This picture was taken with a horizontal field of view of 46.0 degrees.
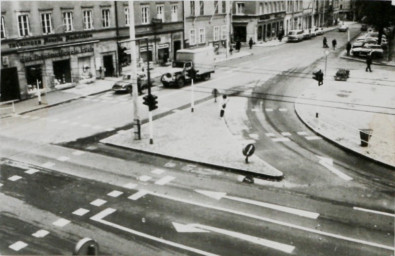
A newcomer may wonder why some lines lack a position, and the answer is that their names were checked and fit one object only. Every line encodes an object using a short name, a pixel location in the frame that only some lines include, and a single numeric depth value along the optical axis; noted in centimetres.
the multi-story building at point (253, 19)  6194
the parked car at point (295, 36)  6506
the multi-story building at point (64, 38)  3256
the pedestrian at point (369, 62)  3981
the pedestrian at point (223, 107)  2707
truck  3563
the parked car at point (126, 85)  3425
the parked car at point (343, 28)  7881
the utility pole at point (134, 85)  2203
